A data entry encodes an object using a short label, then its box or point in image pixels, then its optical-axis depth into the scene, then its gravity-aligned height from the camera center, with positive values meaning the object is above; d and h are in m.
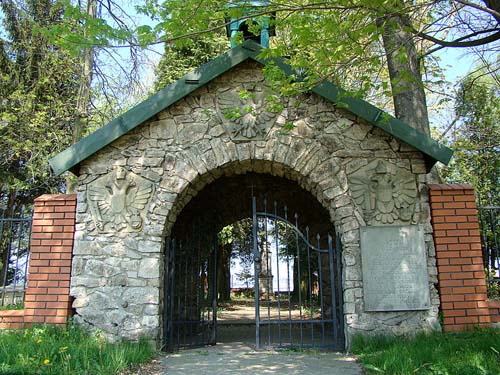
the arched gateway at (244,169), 6.28 +1.46
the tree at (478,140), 12.57 +4.05
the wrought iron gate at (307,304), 6.68 -0.31
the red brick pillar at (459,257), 6.14 +0.37
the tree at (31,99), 13.03 +5.48
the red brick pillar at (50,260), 6.29 +0.39
